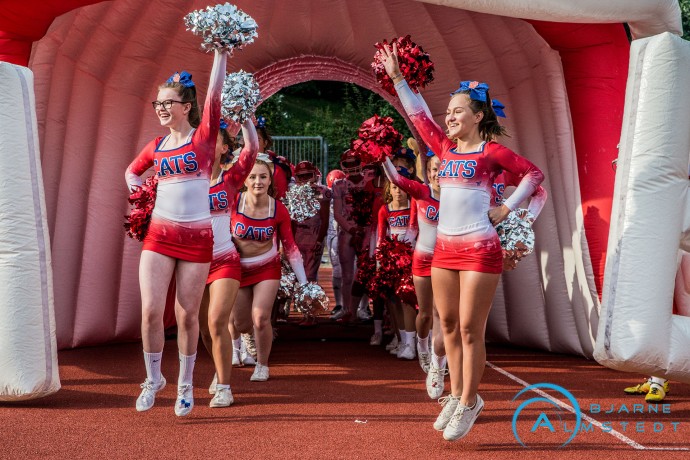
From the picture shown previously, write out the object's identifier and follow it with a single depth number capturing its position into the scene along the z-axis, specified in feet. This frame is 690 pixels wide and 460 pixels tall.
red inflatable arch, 22.40
